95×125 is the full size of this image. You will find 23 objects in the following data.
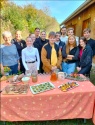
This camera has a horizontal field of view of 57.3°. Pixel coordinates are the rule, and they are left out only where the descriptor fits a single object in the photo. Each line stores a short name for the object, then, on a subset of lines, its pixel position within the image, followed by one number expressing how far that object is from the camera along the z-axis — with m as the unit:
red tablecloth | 1.17
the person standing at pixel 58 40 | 2.11
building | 3.49
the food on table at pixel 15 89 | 1.17
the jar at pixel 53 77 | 1.39
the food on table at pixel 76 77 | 1.41
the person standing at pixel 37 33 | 2.42
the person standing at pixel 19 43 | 2.08
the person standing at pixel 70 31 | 2.06
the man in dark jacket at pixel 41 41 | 2.21
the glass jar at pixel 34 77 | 1.36
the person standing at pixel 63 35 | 2.37
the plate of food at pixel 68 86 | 1.22
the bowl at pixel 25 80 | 1.33
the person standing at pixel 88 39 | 2.01
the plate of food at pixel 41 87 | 1.20
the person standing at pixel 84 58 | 1.73
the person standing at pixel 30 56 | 1.75
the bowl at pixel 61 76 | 1.39
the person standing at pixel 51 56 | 1.71
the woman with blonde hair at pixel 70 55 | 1.78
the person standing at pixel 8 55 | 1.64
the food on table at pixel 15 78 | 1.35
